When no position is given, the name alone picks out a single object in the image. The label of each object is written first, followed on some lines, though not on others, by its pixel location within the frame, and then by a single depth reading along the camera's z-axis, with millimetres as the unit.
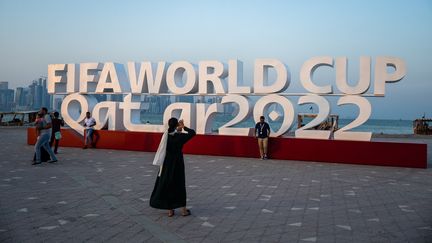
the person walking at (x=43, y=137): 12028
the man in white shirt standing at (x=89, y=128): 16484
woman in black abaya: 6387
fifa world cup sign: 13516
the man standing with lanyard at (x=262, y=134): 13797
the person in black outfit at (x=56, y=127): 14312
